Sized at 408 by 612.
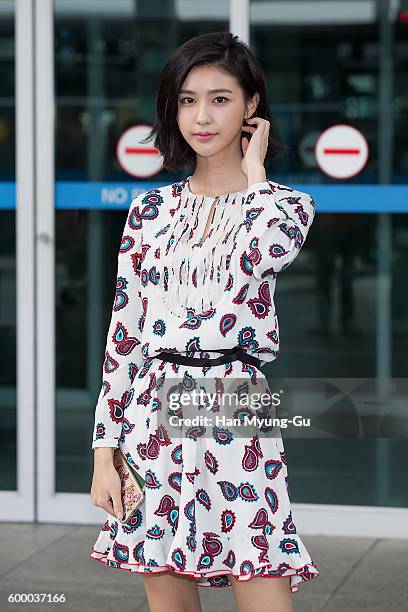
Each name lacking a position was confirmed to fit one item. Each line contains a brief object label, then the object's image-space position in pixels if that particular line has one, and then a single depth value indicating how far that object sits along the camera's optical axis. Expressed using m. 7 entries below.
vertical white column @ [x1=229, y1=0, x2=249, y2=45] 8.04
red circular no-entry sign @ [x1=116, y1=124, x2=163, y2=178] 8.23
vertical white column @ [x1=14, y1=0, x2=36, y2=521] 8.32
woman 3.80
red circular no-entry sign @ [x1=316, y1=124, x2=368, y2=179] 7.97
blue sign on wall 7.96
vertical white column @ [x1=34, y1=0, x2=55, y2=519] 8.29
